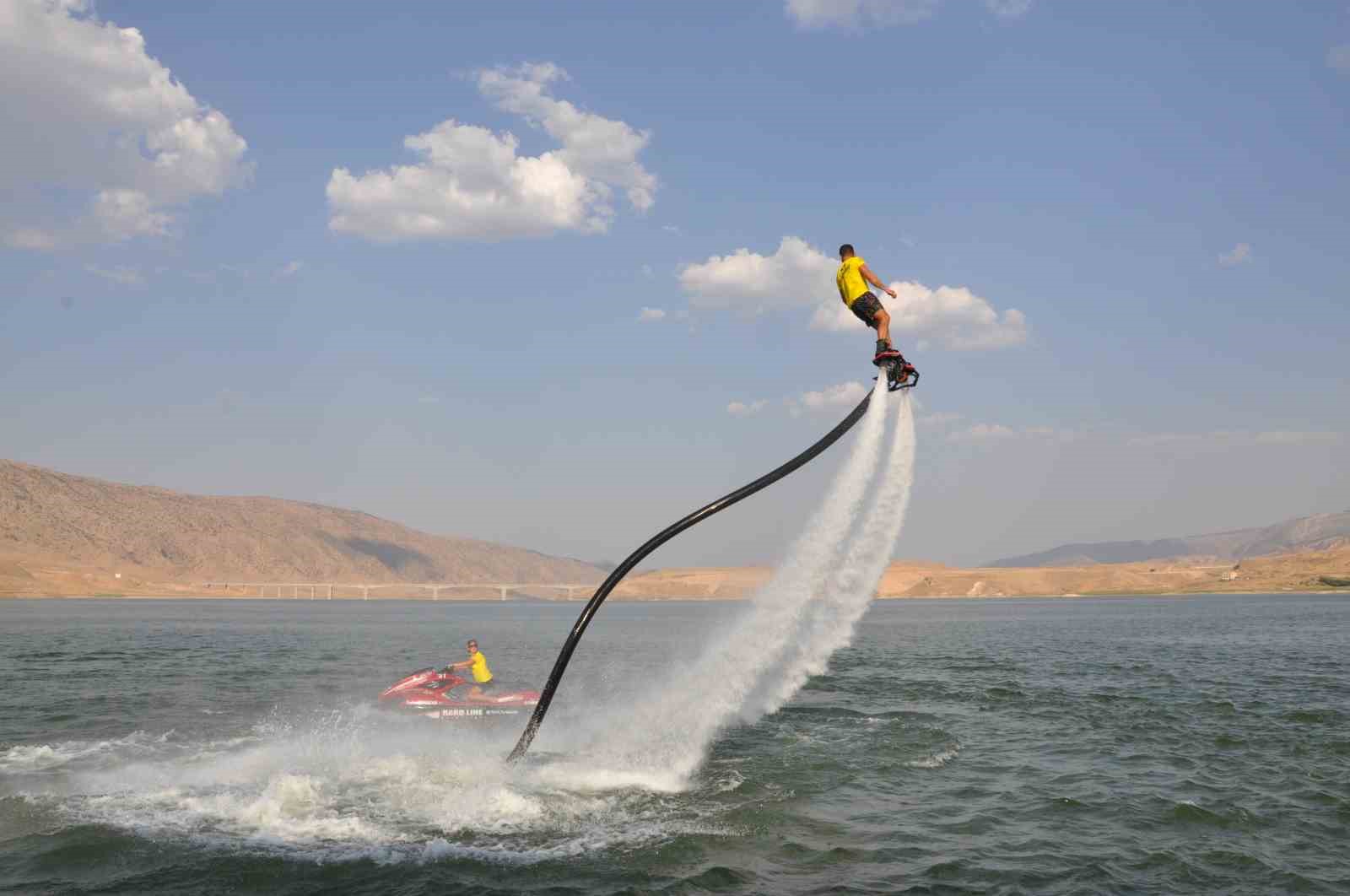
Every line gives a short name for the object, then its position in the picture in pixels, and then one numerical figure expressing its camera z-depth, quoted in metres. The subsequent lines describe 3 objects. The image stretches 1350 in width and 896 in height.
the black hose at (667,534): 15.30
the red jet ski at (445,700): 32.12
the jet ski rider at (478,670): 33.22
